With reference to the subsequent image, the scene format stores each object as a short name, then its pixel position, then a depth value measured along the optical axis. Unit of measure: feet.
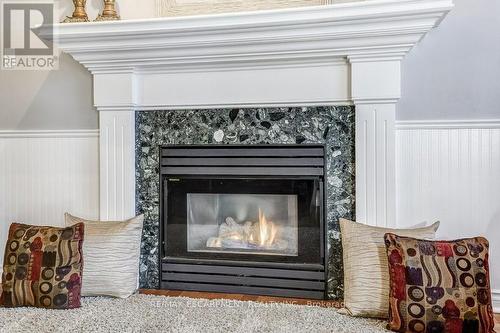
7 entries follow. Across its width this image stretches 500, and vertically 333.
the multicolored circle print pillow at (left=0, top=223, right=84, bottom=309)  7.00
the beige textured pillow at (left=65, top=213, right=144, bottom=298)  7.55
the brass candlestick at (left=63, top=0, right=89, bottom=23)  8.11
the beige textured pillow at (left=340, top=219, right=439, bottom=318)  6.55
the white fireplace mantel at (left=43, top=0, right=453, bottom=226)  6.91
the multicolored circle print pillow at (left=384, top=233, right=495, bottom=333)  5.84
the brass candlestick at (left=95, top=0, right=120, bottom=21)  8.03
